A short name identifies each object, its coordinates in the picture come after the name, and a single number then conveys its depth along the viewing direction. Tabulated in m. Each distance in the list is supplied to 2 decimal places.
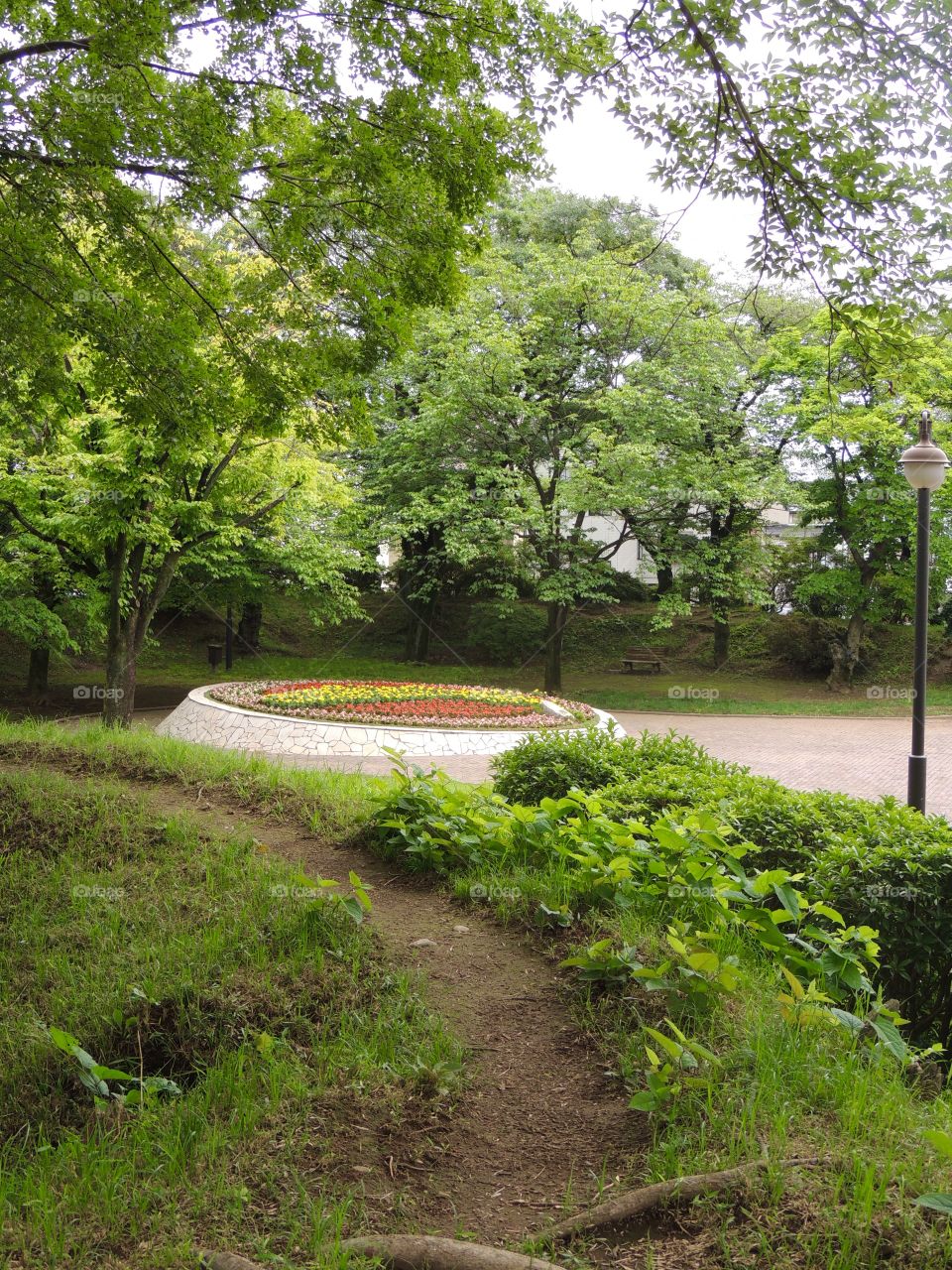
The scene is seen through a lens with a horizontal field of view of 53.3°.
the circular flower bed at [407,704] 14.44
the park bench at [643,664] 27.55
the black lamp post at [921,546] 8.31
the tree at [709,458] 20.83
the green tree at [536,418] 20.52
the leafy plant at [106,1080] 2.87
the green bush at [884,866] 4.42
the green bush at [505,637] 28.50
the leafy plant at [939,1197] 2.07
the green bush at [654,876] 3.59
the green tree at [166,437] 7.54
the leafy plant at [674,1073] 2.86
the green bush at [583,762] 6.52
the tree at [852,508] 22.58
